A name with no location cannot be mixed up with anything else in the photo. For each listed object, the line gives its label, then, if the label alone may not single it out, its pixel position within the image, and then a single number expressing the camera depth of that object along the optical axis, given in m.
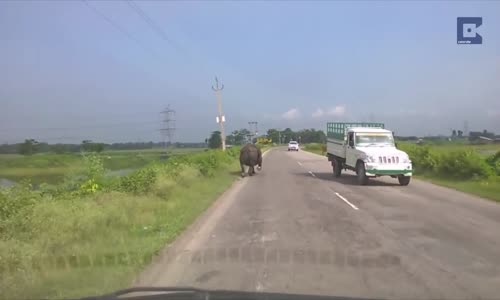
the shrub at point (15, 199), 9.98
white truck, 22.97
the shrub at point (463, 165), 24.62
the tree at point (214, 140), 66.35
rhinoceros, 31.67
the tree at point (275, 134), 164.12
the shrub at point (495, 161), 25.38
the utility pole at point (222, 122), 52.31
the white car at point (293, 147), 89.46
